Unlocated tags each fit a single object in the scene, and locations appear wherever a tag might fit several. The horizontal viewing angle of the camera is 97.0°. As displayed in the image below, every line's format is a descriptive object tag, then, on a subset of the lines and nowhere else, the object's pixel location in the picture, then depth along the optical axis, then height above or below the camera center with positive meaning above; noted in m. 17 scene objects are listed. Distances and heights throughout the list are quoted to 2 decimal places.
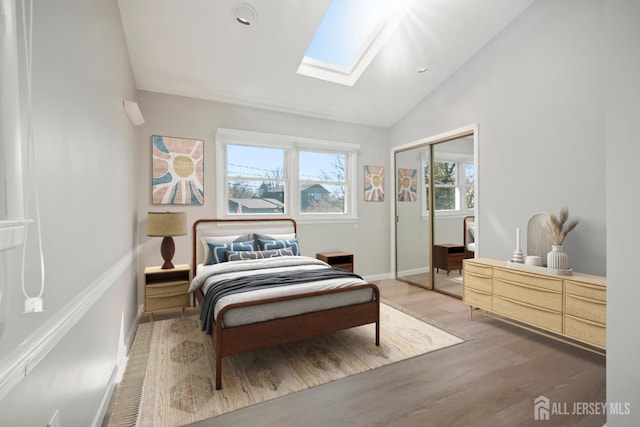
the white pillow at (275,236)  3.68 -0.33
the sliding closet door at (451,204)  3.83 +0.08
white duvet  2.19 -0.62
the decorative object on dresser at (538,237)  2.86 -0.28
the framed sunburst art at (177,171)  3.49 +0.53
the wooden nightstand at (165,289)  3.08 -0.84
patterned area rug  1.80 -1.23
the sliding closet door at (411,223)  4.45 -0.19
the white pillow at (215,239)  3.37 -0.34
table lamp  3.10 -0.14
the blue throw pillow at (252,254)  3.27 -0.50
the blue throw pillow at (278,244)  3.56 -0.42
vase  2.53 -0.44
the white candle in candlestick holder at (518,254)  2.94 -0.46
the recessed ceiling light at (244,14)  2.66 +1.90
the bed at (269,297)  2.06 -0.70
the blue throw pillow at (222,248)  3.30 -0.44
